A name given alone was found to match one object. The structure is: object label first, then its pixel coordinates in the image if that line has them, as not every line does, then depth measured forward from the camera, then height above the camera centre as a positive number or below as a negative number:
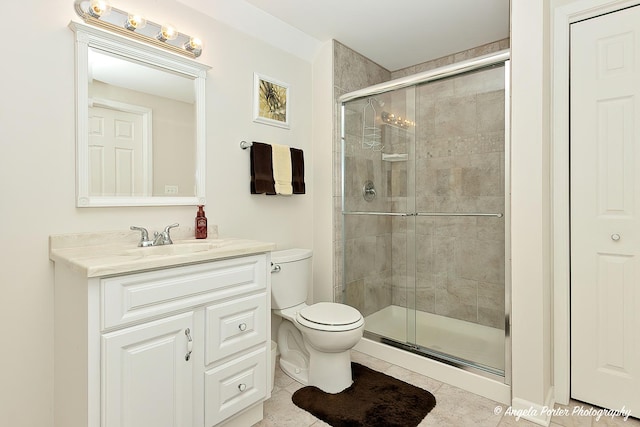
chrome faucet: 1.70 -0.12
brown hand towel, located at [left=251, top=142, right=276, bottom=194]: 2.23 +0.28
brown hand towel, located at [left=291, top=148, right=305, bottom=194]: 2.45 +0.29
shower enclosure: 2.30 -0.03
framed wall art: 2.31 +0.78
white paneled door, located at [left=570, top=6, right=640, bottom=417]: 1.73 +0.00
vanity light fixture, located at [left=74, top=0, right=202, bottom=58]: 1.57 +0.93
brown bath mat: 1.74 -1.04
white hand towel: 2.33 +0.30
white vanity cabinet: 1.21 -0.53
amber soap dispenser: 1.95 -0.07
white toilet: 1.93 -0.67
